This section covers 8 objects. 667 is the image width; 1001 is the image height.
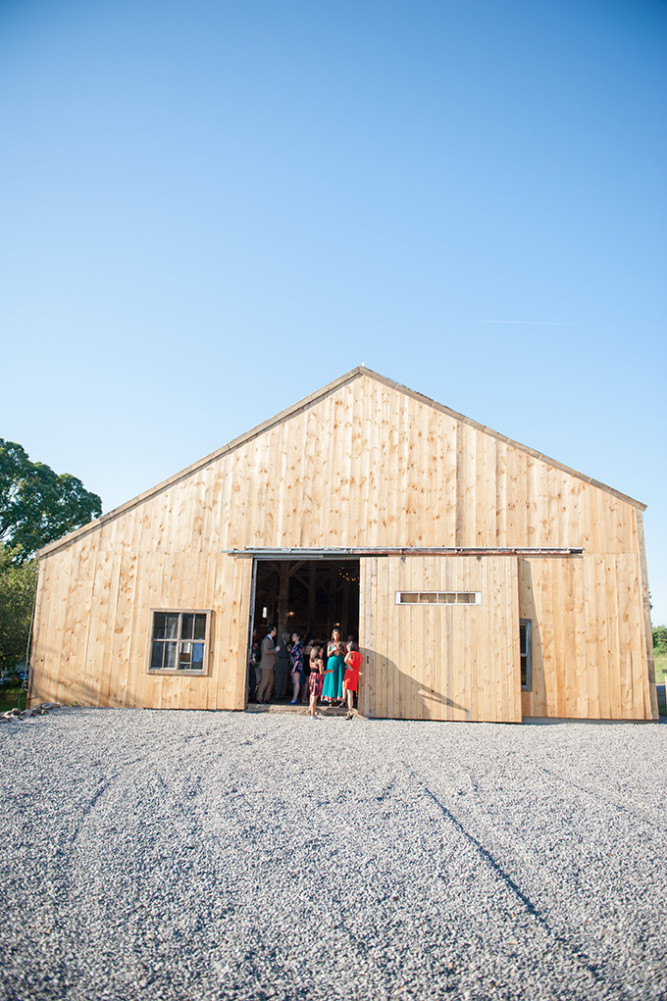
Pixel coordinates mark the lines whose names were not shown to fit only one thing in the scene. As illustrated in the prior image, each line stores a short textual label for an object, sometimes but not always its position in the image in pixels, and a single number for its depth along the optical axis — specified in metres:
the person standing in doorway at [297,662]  14.19
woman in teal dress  13.01
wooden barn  11.91
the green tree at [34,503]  34.16
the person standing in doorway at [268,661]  14.16
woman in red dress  12.00
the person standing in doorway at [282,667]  16.33
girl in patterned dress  12.07
